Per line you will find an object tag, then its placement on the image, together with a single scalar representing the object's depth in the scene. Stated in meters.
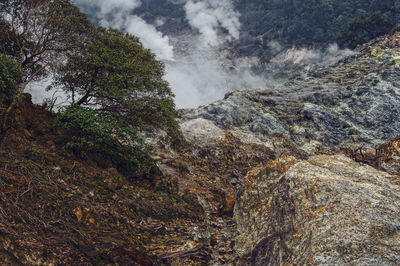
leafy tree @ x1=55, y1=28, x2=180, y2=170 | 10.70
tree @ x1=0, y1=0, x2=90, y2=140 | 10.69
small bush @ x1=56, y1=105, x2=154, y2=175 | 9.34
